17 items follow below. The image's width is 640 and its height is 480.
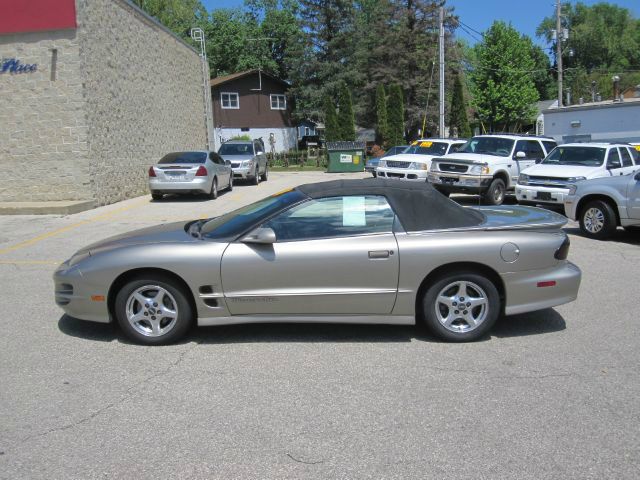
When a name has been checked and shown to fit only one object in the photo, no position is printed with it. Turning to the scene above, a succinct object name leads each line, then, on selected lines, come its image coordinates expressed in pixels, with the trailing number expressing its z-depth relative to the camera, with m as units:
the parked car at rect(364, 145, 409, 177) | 25.06
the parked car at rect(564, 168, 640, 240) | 9.99
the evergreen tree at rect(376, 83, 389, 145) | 43.05
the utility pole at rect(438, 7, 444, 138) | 30.24
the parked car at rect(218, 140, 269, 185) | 22.36
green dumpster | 30.38
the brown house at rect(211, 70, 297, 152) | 51.72
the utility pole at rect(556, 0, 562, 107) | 40.22
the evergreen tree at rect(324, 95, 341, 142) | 40.56
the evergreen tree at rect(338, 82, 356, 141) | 40.91
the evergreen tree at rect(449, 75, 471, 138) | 45.53
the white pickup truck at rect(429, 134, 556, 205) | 14.98
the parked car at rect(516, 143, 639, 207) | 13.08
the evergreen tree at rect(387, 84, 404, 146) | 41.19
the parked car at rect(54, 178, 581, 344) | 5.12
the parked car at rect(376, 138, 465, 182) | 18.05
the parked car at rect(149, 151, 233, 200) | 16.95
